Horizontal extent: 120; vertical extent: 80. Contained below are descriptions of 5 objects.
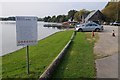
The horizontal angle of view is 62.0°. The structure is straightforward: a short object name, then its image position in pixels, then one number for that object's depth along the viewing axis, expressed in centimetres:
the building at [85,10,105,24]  3842
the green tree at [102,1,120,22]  4030
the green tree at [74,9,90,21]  4906
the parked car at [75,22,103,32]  1629
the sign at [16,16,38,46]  337
